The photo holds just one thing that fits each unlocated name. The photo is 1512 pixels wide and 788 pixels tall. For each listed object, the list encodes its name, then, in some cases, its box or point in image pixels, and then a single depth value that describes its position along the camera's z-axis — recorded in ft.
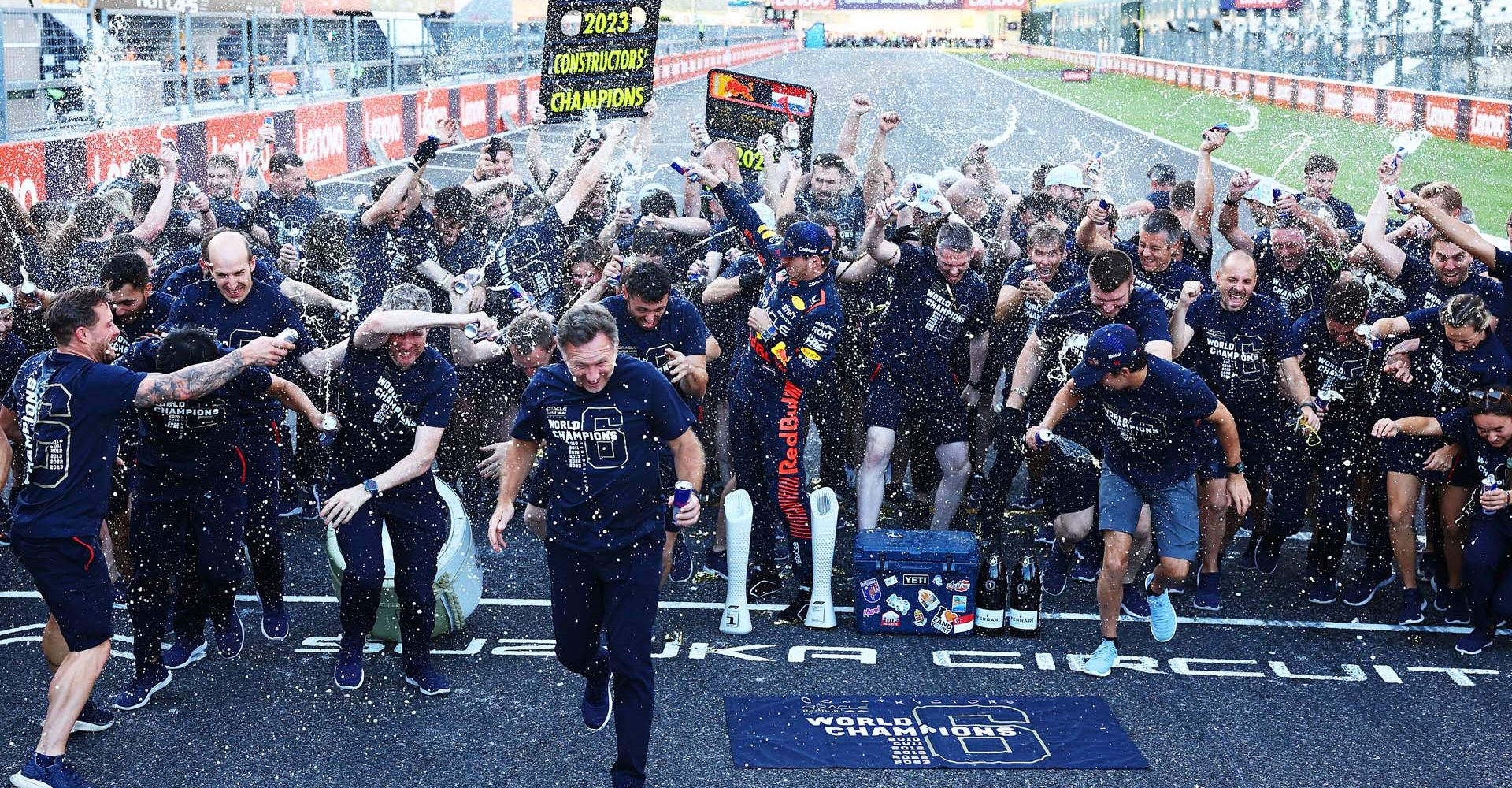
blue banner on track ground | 20.99
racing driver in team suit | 26.76
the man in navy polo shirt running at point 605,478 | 19.69
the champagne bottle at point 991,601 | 25.79
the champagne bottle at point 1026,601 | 25.68
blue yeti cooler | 25.84
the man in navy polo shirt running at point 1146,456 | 23.90
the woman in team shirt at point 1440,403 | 26.03
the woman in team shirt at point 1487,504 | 24.75
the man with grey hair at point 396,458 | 22.43
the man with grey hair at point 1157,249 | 28.89
